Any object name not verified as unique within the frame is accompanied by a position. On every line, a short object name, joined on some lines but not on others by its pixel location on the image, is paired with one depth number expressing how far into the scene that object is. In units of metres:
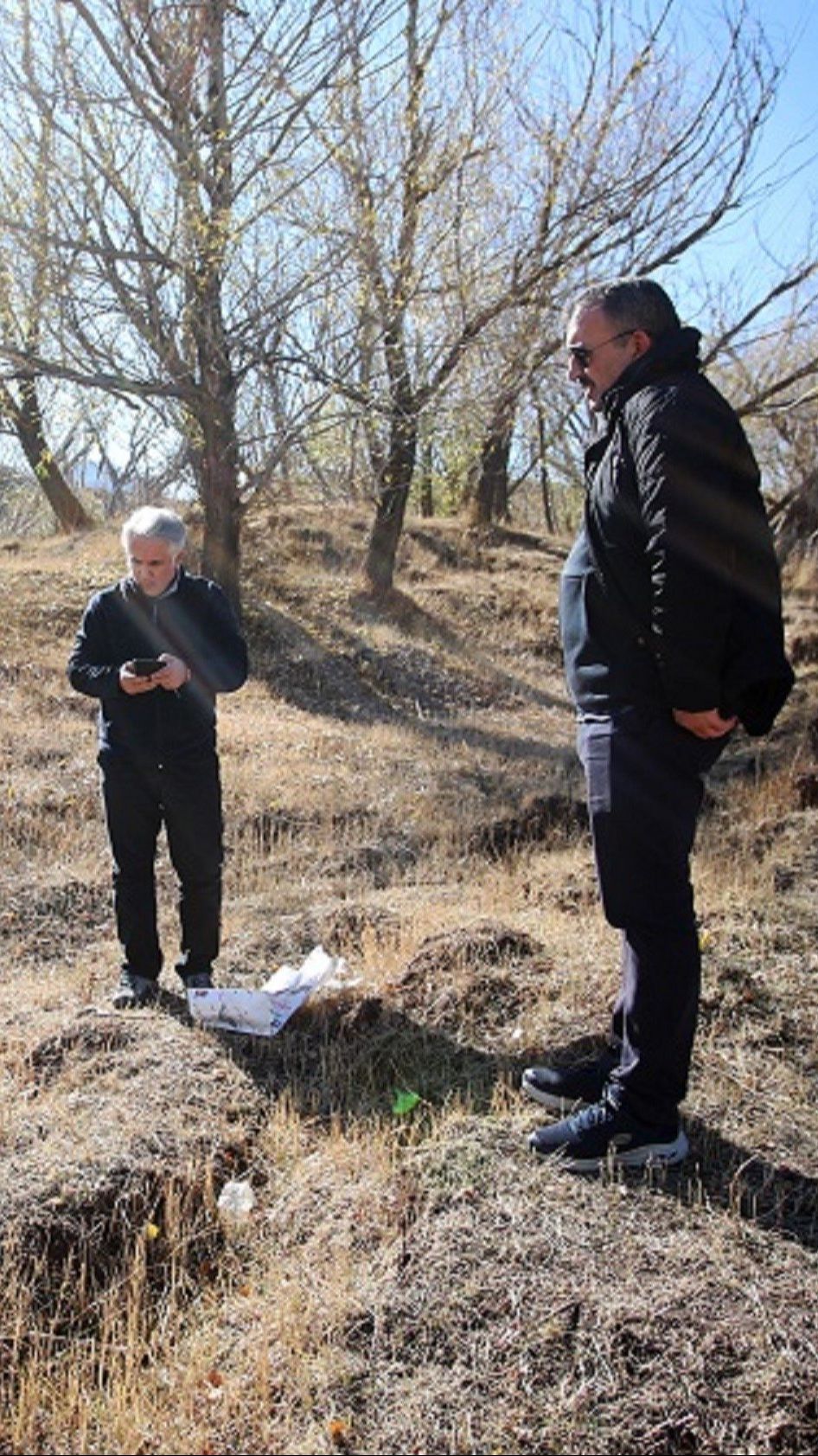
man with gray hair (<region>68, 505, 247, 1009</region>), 4.36
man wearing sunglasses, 2.80
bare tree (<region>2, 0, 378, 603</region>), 10.64
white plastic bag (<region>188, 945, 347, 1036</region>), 4.26
